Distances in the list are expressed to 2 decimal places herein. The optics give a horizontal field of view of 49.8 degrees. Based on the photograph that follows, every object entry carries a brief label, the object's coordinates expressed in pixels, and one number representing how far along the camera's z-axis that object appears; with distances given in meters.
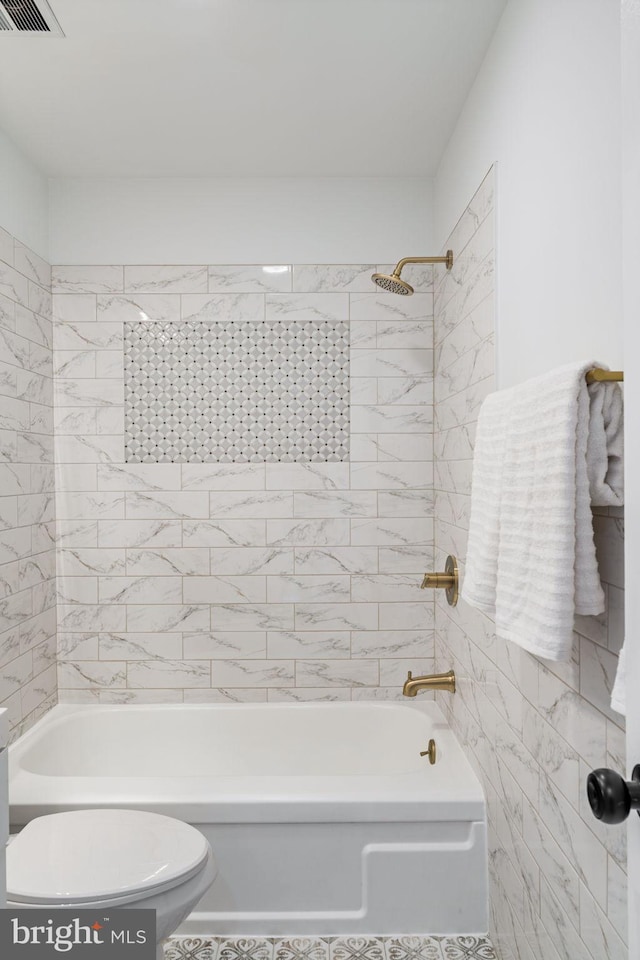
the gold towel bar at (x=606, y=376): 1.14
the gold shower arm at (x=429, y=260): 2.57
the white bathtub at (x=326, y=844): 2.14
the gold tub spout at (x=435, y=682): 2.58
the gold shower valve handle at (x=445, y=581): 2.53
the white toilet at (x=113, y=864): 1.63
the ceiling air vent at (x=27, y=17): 1.75
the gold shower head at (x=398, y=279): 2.48
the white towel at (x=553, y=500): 1.17
